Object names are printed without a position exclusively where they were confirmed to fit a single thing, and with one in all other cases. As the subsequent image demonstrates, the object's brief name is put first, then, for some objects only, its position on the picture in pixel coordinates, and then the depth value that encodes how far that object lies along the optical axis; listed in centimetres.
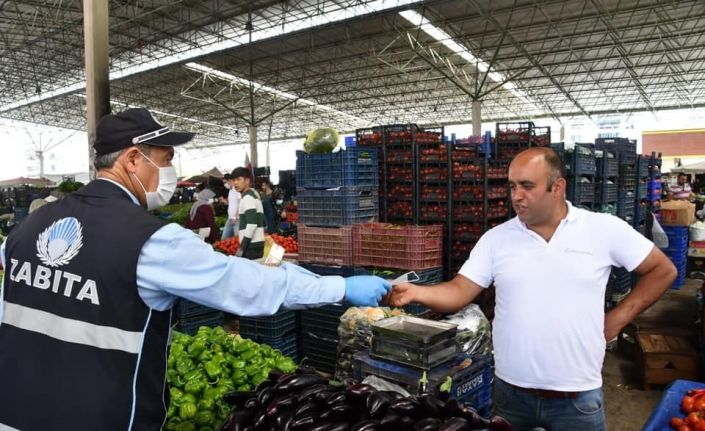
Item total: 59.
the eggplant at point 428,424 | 171
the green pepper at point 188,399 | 264
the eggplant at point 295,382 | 210
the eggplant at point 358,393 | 198
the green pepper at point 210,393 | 274
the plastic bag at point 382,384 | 258
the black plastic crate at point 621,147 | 839
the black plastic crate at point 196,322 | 501
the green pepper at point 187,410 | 257
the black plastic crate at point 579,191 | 688
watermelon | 550
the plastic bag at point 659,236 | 797
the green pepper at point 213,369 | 295
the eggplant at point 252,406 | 208
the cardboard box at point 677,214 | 889
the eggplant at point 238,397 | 223
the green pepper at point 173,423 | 256
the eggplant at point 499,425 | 178
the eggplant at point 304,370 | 235
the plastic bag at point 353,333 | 350
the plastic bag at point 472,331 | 325
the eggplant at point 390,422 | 177
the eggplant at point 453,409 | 185
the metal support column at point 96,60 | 387
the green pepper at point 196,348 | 318
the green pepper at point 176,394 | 263
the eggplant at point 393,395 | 199
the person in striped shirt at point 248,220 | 575
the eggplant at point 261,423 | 194
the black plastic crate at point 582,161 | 689
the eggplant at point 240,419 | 196
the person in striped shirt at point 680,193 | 1130
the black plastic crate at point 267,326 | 458
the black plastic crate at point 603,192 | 771
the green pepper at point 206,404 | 268
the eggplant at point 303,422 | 185
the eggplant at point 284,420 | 186
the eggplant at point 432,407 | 185
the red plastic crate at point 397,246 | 476
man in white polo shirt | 213
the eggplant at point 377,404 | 187
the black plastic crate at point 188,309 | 499
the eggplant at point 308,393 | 200
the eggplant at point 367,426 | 176
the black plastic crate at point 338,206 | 514
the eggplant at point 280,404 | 196
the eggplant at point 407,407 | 186
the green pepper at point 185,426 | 253
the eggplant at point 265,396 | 207
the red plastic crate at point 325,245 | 507
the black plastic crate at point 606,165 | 772
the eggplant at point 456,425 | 168
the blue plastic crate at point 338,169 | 519
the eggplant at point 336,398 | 195
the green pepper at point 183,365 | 300
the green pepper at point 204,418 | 261
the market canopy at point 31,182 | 2464
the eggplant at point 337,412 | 188
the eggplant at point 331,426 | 179
